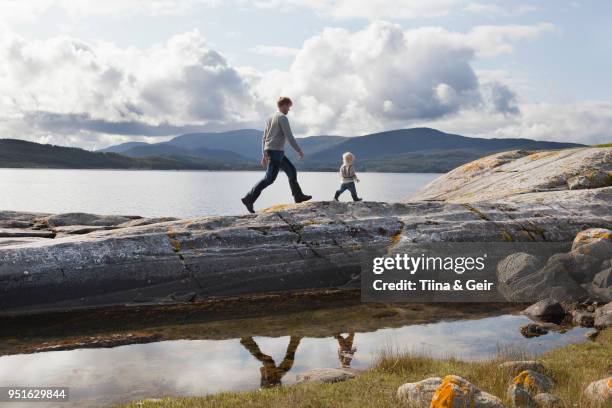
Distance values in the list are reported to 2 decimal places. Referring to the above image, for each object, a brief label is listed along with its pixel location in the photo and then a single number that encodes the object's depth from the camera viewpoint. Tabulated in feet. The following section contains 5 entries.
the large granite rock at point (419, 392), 22.57
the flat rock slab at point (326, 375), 28.19
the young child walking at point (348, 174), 75.61
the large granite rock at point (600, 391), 22.27
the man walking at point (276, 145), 56.59
